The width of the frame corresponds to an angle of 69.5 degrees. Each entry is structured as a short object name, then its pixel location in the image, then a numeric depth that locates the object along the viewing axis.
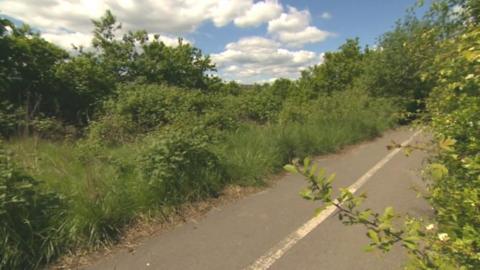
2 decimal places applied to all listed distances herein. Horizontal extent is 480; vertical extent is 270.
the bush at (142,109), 8.07
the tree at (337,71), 31.03
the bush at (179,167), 5.21
